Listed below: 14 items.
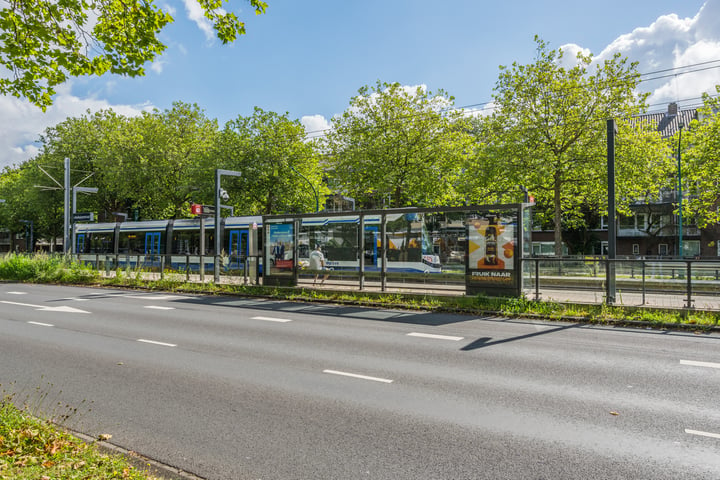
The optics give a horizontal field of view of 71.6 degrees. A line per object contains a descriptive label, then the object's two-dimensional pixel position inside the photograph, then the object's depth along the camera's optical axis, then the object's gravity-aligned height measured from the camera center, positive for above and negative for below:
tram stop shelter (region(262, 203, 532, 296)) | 12.91 +0.15
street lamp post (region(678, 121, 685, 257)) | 28.52 +4.70
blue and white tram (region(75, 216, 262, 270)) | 23.44 +0.64
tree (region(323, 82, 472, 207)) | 29.36 +6.15
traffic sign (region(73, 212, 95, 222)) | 24.42 +1.73
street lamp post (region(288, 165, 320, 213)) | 33.34 +4.64
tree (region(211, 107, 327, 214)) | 34.62 +6.20
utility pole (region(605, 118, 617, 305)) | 11.81 +0.76
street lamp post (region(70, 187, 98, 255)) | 28.05 +1.37
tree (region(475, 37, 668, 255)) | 24.17 +5.89
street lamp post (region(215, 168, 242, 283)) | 19.48 +1.76
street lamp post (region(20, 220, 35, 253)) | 59.85 +2.07
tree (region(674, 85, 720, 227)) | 26.77 +4.94
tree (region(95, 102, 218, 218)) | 38.47 +7.13
